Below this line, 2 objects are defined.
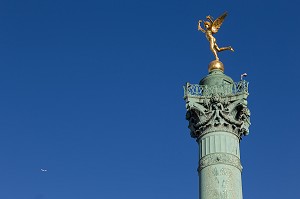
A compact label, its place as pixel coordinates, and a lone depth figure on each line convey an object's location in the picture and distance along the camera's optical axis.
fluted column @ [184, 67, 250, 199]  31.64
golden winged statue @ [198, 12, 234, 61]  37.25
